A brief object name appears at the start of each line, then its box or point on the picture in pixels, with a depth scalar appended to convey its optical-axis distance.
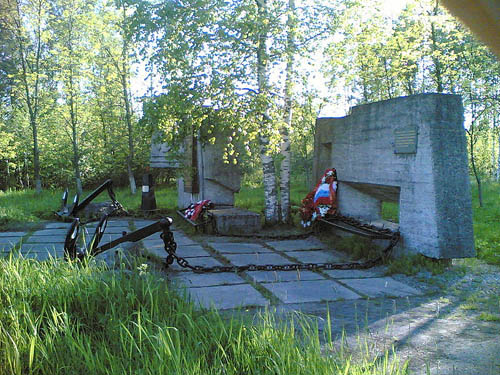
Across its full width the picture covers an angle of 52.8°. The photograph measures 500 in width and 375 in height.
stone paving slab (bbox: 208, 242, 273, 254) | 7.25
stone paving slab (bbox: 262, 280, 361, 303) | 4.64
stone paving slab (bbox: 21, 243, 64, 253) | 7.00
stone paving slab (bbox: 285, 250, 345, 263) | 6.68
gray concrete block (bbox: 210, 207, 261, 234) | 8.86
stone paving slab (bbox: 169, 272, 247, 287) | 5.23
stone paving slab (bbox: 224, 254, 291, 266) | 6.46
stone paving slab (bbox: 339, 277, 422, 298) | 4.90
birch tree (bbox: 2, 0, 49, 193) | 16.16
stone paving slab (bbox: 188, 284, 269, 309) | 4.43
